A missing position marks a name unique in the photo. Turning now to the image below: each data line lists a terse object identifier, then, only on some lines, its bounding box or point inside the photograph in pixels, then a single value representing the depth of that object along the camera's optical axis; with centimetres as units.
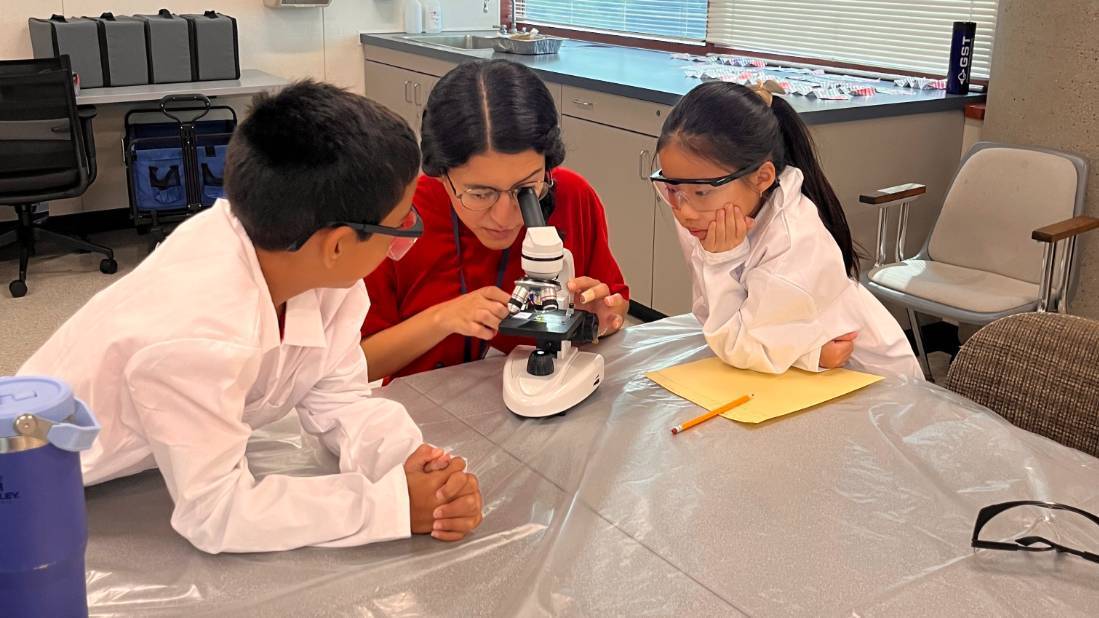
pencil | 143
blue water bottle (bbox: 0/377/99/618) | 65
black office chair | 397
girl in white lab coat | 164
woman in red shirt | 159
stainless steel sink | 518
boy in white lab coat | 104
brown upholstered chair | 153
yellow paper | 150
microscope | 145
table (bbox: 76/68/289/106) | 423
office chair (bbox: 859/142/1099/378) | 279
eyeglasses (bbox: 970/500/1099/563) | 112
